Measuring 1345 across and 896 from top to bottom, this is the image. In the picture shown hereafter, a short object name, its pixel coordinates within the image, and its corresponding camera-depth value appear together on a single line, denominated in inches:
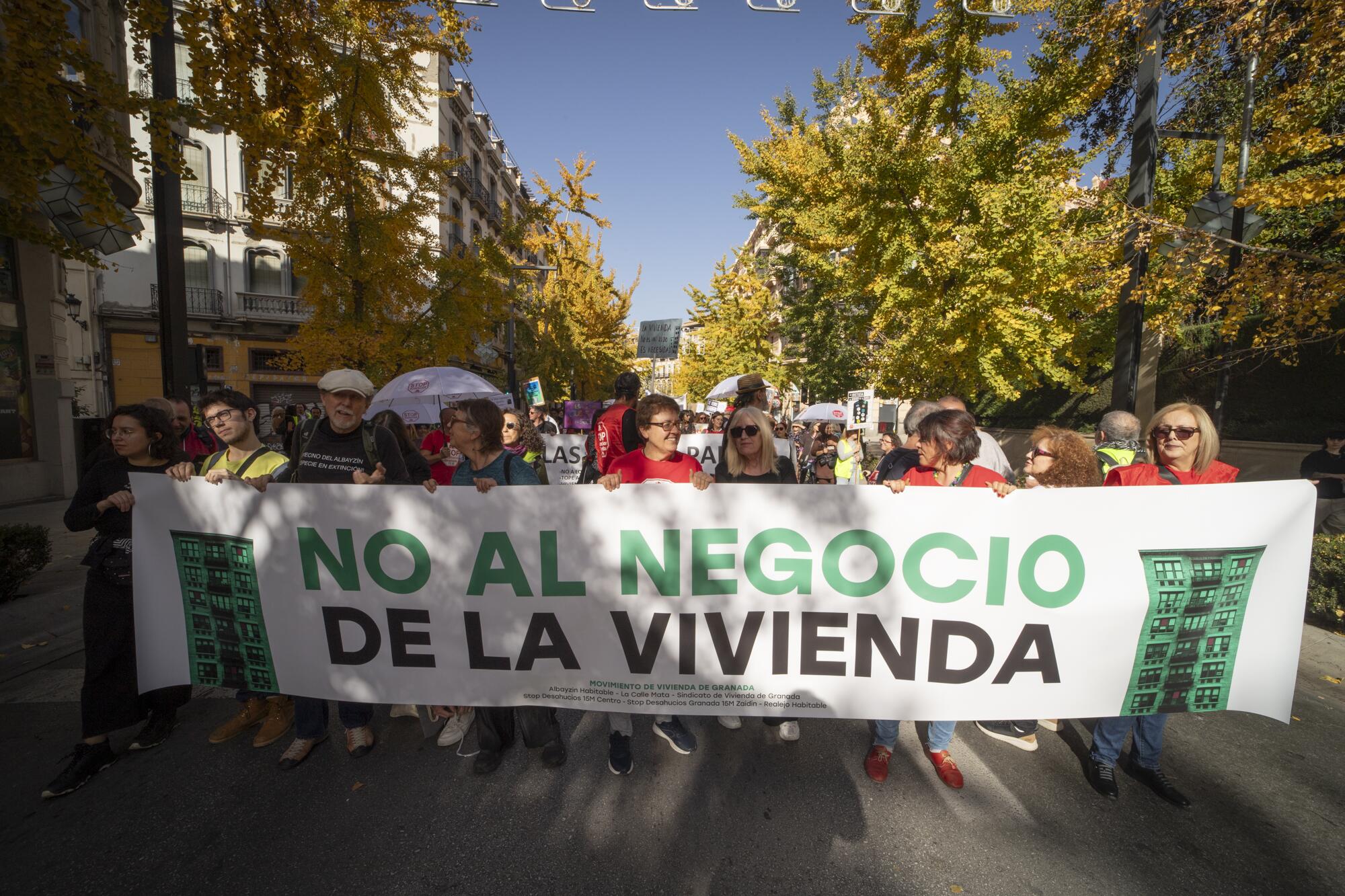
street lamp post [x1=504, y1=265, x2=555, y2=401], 771.5
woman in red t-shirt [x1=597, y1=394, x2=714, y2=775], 122.4
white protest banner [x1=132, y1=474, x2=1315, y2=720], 109.4
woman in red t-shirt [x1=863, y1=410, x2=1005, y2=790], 119.3
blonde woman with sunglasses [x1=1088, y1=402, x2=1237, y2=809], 115.3
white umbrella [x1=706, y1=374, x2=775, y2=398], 481.1
